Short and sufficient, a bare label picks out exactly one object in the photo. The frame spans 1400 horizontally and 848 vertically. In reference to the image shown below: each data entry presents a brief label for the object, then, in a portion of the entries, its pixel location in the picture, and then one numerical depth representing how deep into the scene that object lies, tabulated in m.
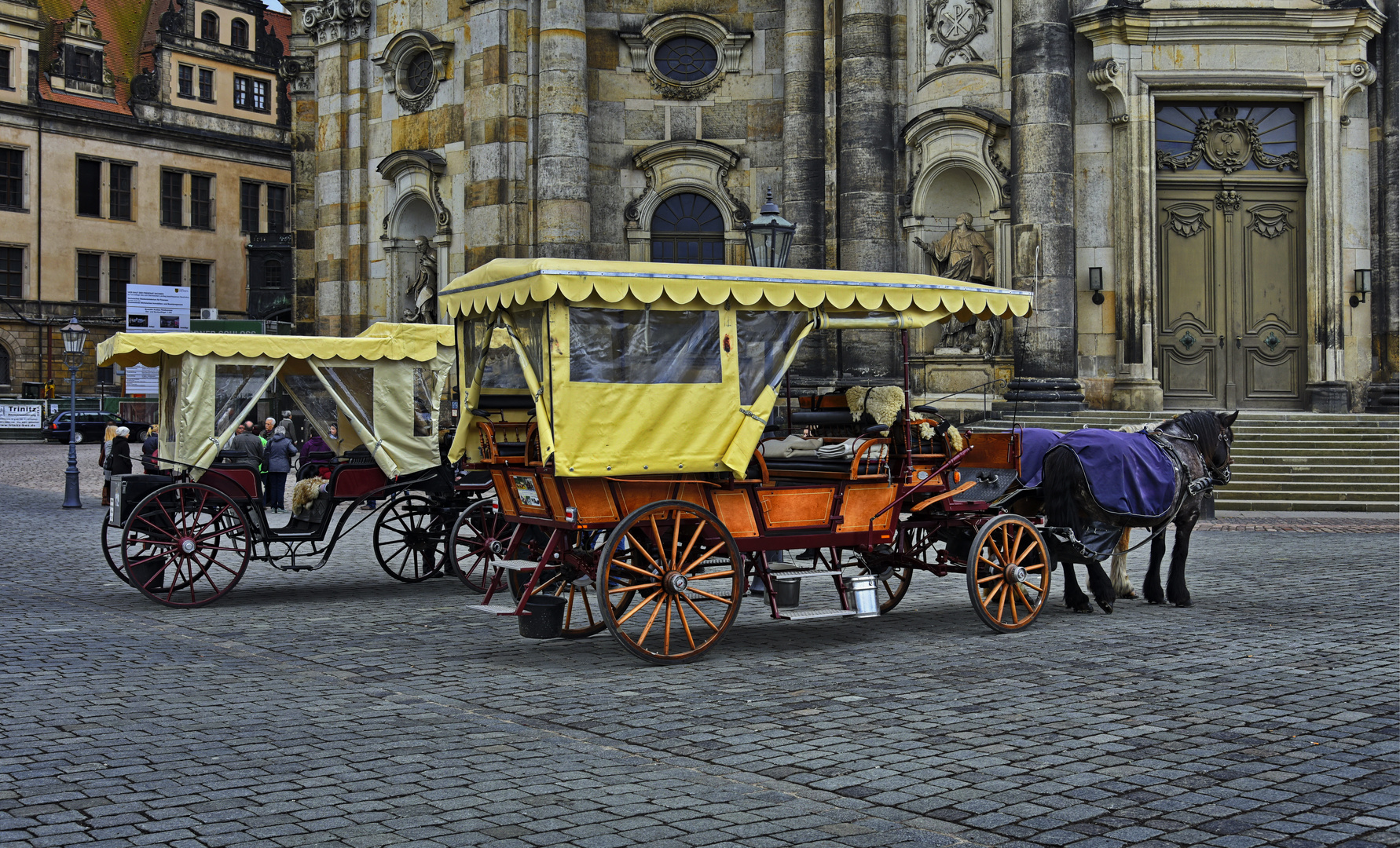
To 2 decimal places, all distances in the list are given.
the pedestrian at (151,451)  12.93
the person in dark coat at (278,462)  21.47
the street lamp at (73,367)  23.69
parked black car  48.84
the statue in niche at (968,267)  24.03
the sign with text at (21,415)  50.16
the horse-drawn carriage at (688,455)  8.91
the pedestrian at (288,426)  27.74
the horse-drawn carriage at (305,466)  12.02
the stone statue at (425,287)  28.81
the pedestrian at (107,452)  14.23
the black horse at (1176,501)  10.77
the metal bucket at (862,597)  9.73
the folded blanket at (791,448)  10.03
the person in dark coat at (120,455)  21.70
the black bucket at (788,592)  10.54
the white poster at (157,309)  47.66
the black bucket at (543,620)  9.14
